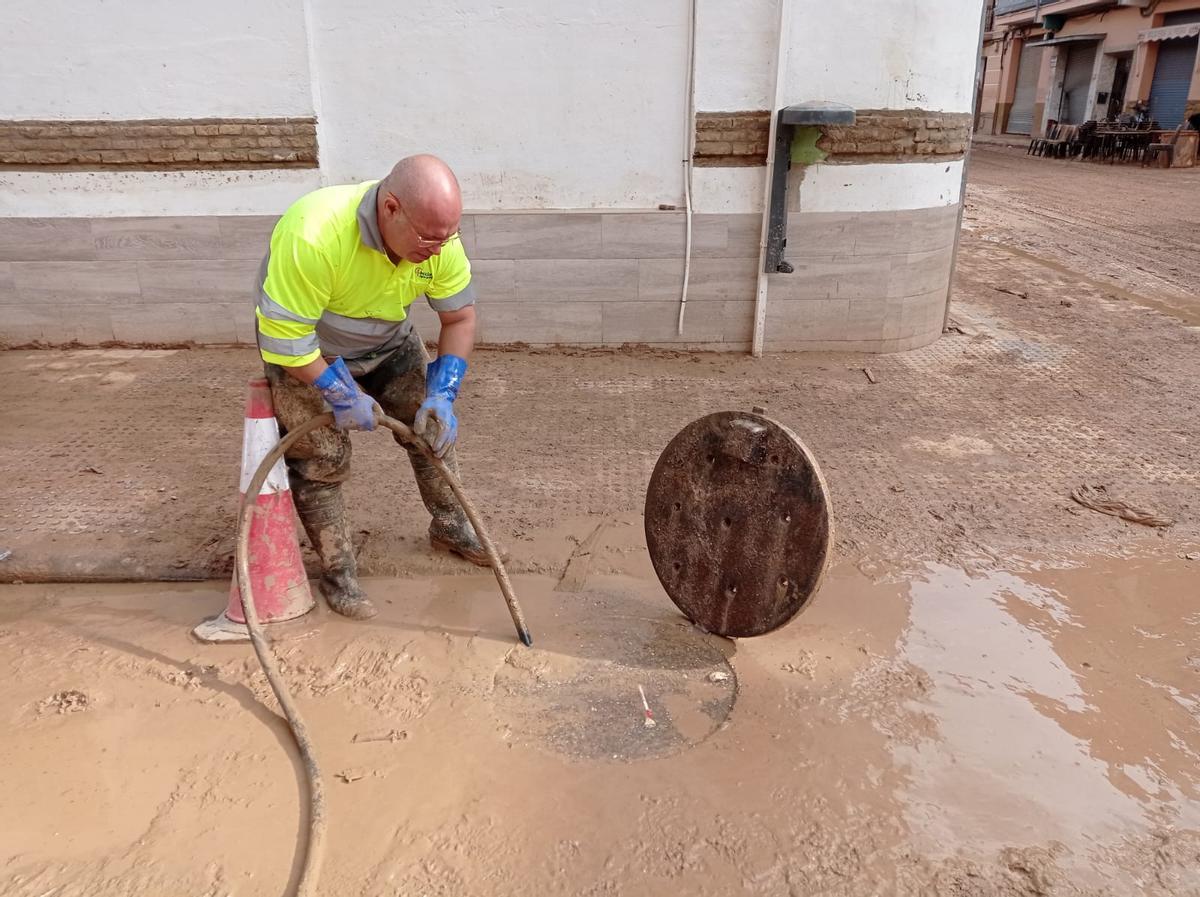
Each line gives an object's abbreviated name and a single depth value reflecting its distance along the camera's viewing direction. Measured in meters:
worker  2.78
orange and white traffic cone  3.23
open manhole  2.73
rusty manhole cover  2.79
